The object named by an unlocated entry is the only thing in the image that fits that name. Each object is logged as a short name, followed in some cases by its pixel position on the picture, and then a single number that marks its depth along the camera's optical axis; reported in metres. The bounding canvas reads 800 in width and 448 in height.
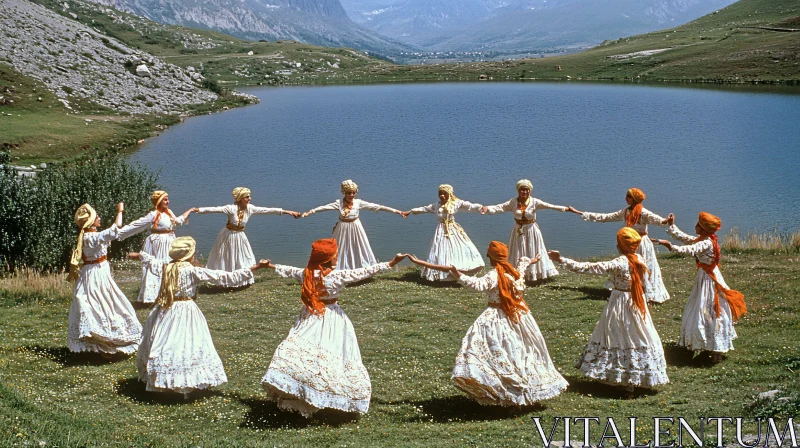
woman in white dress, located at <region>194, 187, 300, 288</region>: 18.52
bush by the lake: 20.95
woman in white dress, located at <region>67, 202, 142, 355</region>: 13.04
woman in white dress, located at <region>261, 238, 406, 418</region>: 10.25
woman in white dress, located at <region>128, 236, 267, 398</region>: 11.06
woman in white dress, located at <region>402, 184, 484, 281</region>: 18.36
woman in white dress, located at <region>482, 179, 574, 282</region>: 17.81
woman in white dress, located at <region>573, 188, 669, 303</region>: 15.88
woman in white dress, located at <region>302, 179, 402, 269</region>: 18.84
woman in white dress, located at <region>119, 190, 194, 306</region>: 16.02
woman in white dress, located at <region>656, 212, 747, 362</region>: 12.53
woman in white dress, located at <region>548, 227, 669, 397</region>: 11.23
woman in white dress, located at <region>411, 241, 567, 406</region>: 10.49
